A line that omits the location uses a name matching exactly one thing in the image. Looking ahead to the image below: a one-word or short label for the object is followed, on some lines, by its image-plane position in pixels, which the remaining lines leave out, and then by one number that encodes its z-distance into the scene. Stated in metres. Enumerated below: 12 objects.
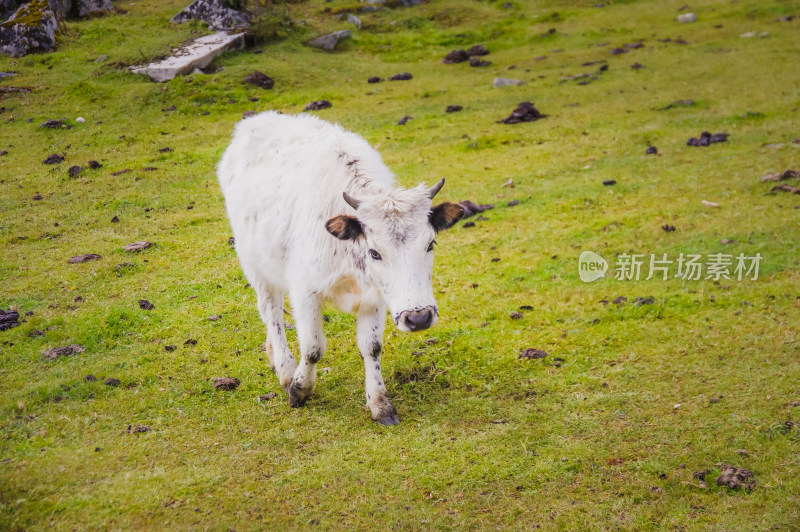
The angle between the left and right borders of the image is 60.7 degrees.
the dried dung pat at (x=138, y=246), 13.10
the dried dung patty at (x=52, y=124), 20.09
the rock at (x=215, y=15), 27.72
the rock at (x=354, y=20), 31.53
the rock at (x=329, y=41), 28.89
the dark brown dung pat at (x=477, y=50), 28.17
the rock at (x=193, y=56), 23.59
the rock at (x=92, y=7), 28.69
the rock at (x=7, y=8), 26.56
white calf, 6.66
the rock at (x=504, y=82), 24.06
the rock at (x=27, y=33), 25.17
